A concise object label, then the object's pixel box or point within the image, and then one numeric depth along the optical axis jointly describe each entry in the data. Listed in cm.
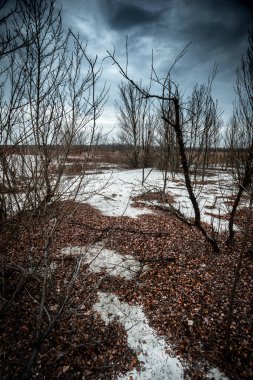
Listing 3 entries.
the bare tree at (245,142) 321
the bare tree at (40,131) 267
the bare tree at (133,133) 1745
